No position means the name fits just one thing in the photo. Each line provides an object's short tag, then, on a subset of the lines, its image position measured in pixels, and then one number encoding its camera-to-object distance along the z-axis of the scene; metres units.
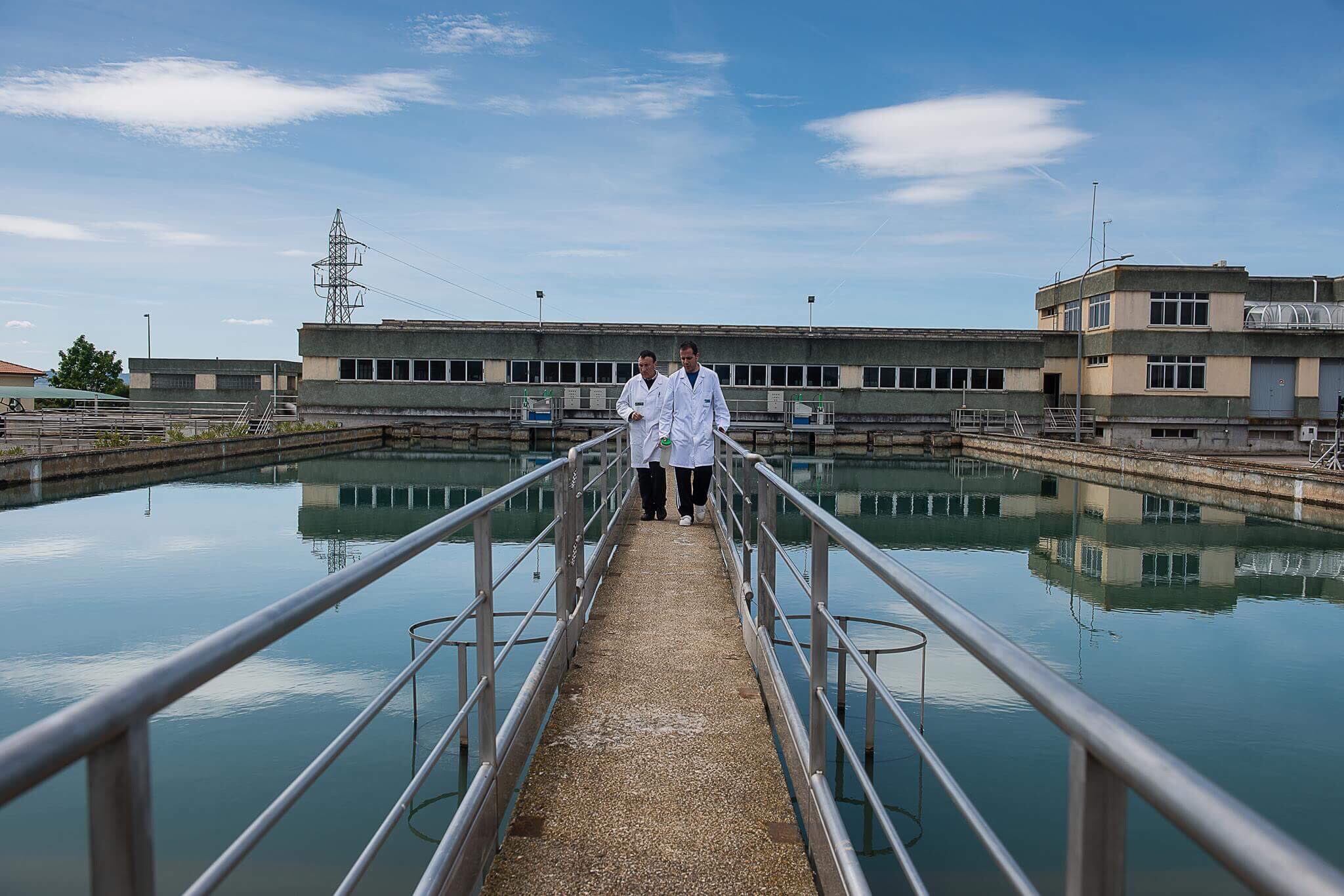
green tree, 79.06
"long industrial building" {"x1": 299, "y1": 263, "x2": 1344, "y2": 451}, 41.25
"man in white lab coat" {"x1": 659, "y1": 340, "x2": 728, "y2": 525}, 10.54
